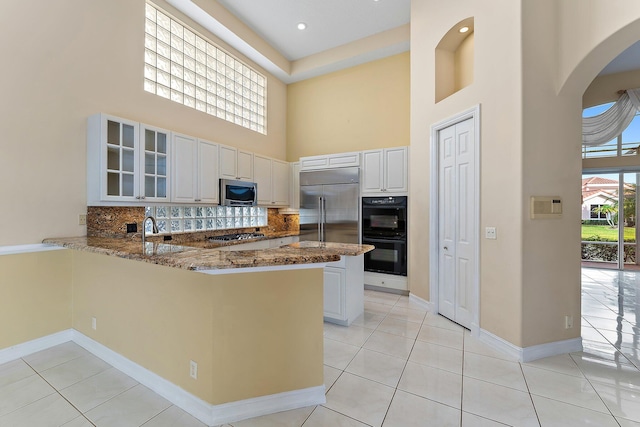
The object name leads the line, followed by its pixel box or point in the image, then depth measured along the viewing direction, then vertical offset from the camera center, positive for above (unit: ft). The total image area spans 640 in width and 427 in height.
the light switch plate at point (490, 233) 8.69 -0.62
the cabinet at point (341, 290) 9.89 -2.92
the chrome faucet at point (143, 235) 6.82 -0.63
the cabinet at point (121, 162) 9.15 +1.84
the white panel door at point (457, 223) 9.82 -0.35
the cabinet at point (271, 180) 15.38 +2.01
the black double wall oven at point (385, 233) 13.82 -1.02
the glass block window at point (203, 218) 12.06 -0.25
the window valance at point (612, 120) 16.12 +6.06
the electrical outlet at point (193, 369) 5.63 -3.33
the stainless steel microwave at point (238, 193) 13.14 +1.06
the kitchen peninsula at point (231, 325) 5.35 -2.45
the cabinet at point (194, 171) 11.27 +1.88
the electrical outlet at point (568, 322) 8.30 -3.35
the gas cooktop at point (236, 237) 13.39 -1.25
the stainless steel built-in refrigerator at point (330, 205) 14.97 +0.49
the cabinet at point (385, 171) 13.88 +2.30
